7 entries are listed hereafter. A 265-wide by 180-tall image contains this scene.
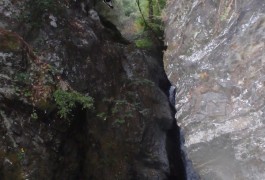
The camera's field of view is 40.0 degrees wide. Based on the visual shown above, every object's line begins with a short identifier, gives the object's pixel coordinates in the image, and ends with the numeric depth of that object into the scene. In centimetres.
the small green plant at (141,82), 956
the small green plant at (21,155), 608
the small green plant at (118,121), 846
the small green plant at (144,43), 1151
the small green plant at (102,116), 812
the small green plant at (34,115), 645
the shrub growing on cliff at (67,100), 670
